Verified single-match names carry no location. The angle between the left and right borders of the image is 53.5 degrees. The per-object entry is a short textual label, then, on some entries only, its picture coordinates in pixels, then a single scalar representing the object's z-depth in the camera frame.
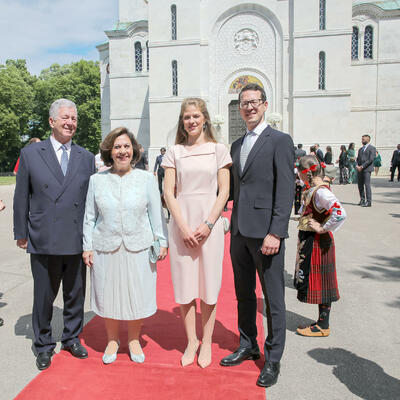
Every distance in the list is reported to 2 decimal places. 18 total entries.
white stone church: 26.91
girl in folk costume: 4.00
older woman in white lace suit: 3.40
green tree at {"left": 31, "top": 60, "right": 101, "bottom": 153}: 43.56
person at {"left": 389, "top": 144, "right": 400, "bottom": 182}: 20.30
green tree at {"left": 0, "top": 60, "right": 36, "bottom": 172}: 39.22
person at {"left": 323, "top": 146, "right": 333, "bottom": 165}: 19.42
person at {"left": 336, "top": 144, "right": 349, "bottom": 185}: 19.94
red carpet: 3.05
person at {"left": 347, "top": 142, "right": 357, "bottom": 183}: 20.55
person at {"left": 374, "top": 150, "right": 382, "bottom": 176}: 23.78
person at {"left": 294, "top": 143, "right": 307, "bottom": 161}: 12.79
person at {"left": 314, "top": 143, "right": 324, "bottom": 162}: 17.22
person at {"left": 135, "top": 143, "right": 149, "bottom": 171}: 11.05
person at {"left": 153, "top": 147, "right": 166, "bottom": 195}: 12.22
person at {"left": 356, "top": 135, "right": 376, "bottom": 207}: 12.66
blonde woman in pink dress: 3.33
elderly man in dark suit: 3.50
